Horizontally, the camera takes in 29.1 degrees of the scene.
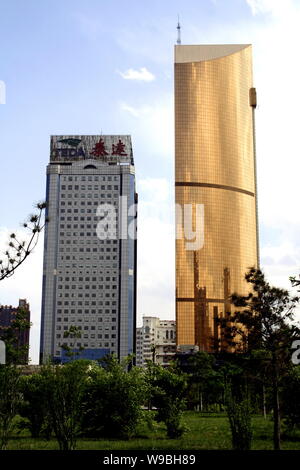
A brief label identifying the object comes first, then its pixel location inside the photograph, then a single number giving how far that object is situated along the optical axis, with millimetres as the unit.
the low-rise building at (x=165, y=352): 174825
